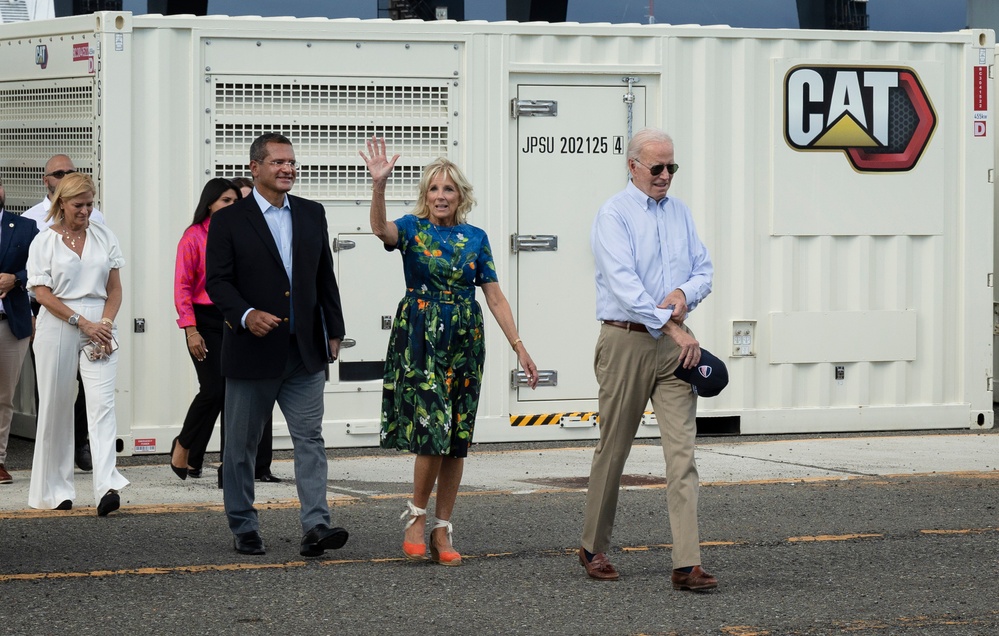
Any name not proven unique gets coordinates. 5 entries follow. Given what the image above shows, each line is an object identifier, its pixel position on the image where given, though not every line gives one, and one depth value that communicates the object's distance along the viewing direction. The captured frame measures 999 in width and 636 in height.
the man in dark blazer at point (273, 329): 14.67
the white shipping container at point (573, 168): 22.12
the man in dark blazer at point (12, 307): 19.06
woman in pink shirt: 18.75
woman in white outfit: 17.00
